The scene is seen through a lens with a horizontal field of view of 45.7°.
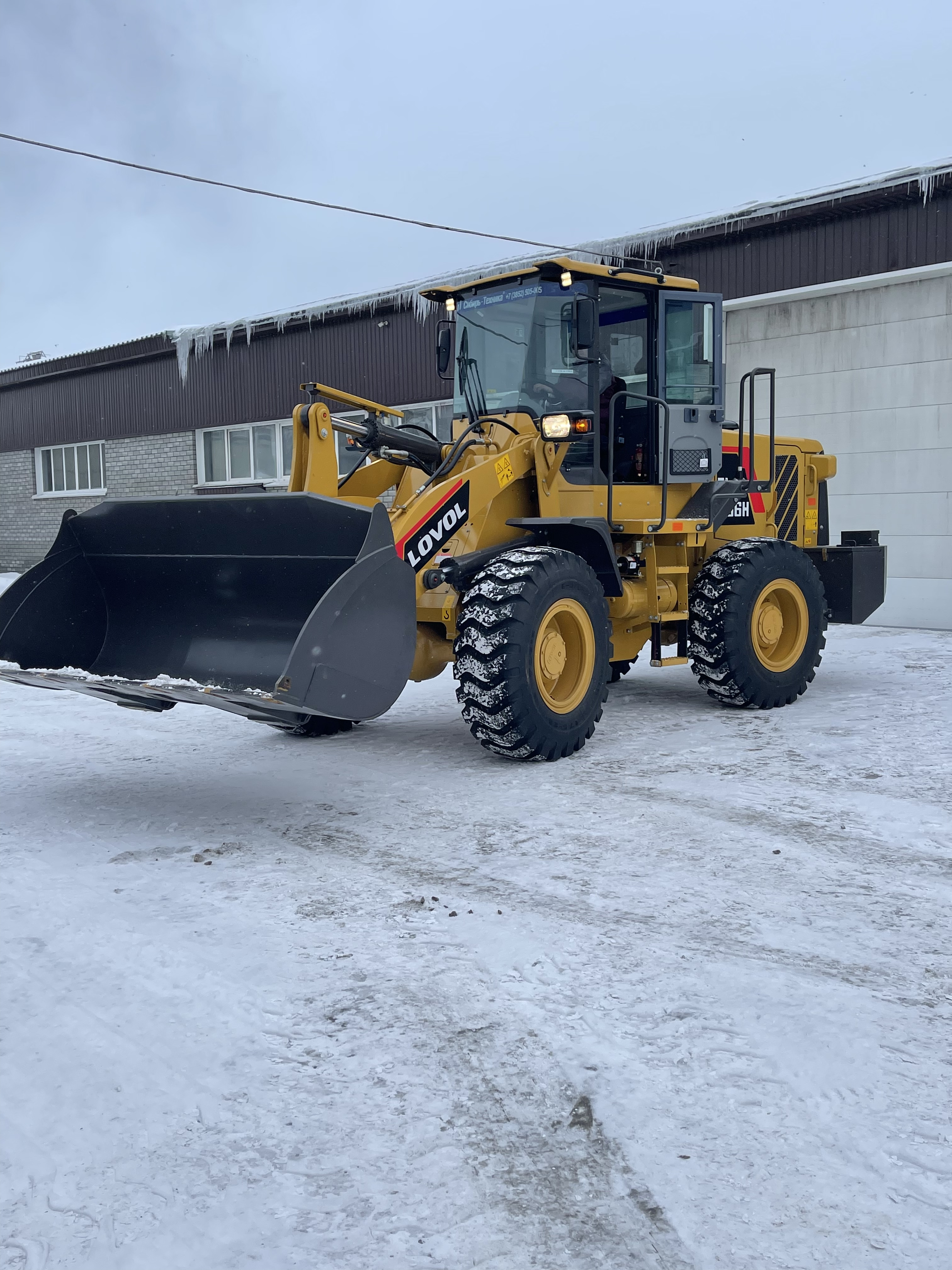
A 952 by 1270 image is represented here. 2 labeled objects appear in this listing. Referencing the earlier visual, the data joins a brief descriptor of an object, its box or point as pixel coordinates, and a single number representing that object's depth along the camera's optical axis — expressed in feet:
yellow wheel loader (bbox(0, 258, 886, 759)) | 17.06
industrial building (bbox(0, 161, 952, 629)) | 39.58
